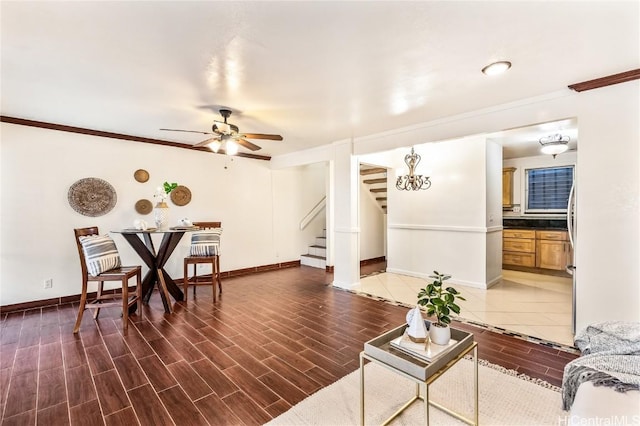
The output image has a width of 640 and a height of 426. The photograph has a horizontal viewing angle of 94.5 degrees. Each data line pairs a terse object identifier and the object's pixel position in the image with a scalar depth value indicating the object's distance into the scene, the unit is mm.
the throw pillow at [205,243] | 4359
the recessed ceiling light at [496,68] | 2207
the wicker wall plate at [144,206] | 4539
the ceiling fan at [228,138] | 3242
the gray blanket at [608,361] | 1331
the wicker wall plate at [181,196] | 4895
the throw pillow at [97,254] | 3107
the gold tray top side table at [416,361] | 1393
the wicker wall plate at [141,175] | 4526
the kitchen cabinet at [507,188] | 6289
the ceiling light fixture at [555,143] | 4148
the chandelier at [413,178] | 5016
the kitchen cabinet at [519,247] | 5648
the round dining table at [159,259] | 3623
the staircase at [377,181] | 6207
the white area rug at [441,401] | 1735
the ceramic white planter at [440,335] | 1617
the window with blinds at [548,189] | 5777
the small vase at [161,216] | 3818
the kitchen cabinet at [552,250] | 5301
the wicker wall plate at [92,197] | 4023
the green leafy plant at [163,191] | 3817
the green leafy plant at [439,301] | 1597
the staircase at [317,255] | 6277
